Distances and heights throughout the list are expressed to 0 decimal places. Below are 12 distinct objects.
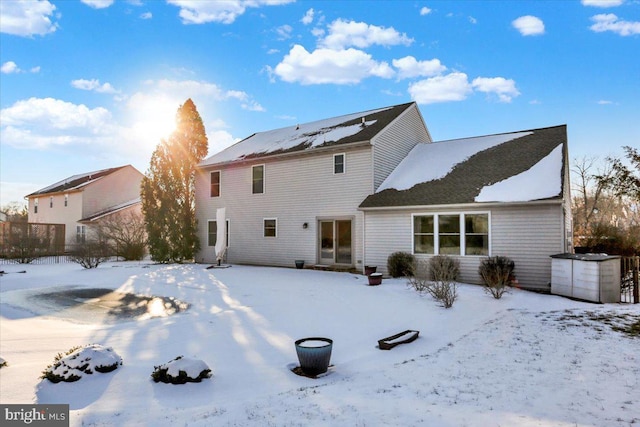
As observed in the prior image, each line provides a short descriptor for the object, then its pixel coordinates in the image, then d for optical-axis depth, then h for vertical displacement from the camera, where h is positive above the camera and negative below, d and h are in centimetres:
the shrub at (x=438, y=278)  980 -167
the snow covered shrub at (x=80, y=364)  552 -210
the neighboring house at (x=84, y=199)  3142 +234
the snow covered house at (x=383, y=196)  1287 +134
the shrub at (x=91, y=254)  2022 -170
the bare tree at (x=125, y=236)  2552 -73
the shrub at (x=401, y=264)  1452 -142
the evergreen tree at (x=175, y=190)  2253 +219
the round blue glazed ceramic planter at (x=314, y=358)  566 -199
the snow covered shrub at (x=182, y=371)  538 -211
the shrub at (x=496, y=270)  1165 -141
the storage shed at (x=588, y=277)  1036 -138
